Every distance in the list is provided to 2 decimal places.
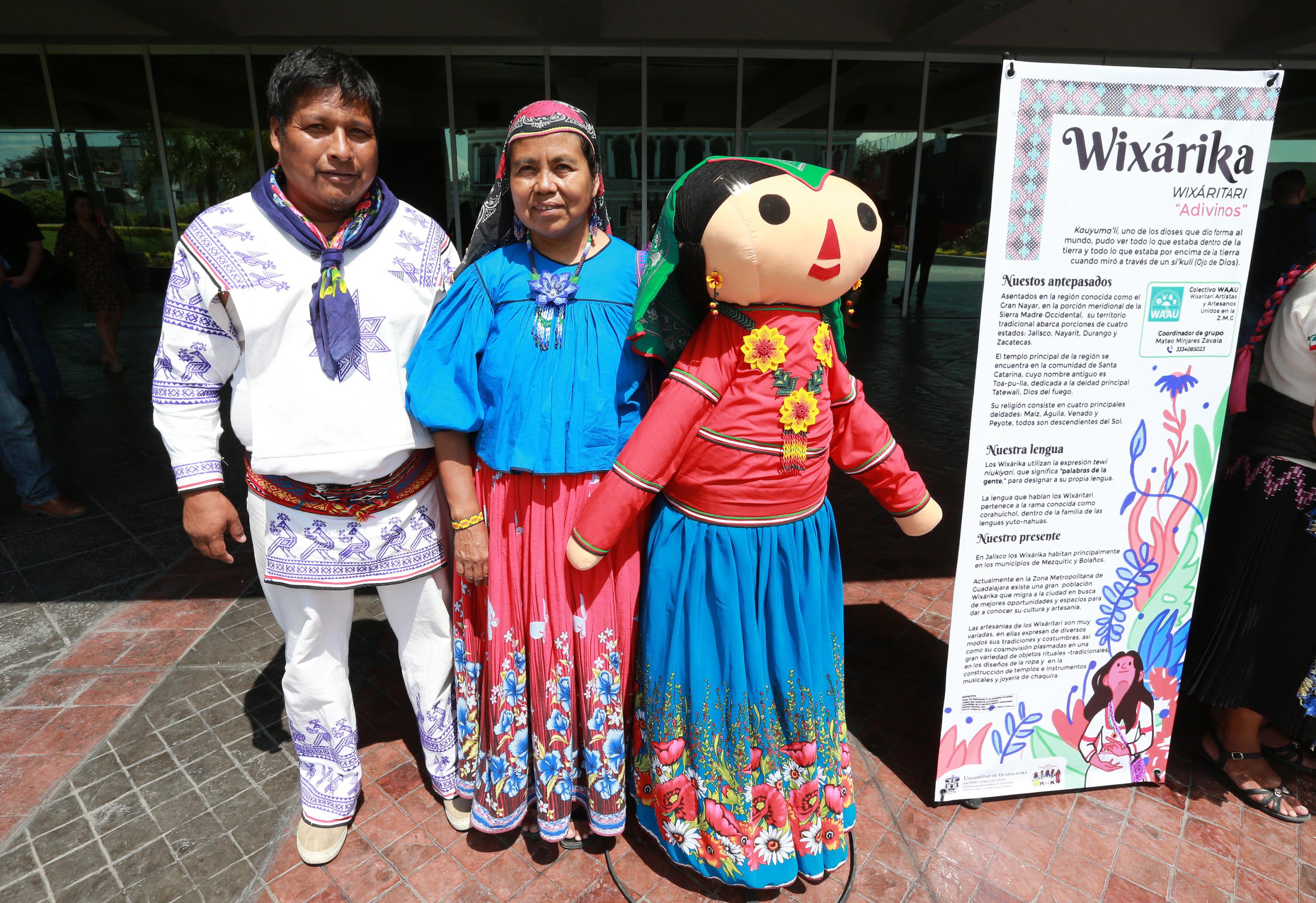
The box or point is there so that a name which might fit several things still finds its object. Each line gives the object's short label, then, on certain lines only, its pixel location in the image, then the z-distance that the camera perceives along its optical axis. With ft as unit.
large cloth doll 5.66
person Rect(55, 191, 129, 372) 23.98
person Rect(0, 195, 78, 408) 18.99
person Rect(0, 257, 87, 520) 14.46
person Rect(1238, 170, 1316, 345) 18.11
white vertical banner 6.21
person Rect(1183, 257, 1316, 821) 7.34
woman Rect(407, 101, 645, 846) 6.17
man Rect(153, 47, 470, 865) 5.90
